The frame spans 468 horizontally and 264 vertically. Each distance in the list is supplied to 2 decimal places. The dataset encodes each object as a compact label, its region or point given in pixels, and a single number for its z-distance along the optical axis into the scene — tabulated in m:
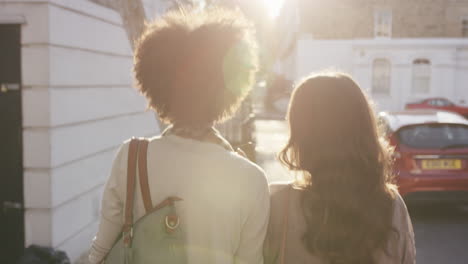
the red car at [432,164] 7.59
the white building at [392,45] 35.78
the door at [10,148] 4.59
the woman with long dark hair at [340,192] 2.16
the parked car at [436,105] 28.07
